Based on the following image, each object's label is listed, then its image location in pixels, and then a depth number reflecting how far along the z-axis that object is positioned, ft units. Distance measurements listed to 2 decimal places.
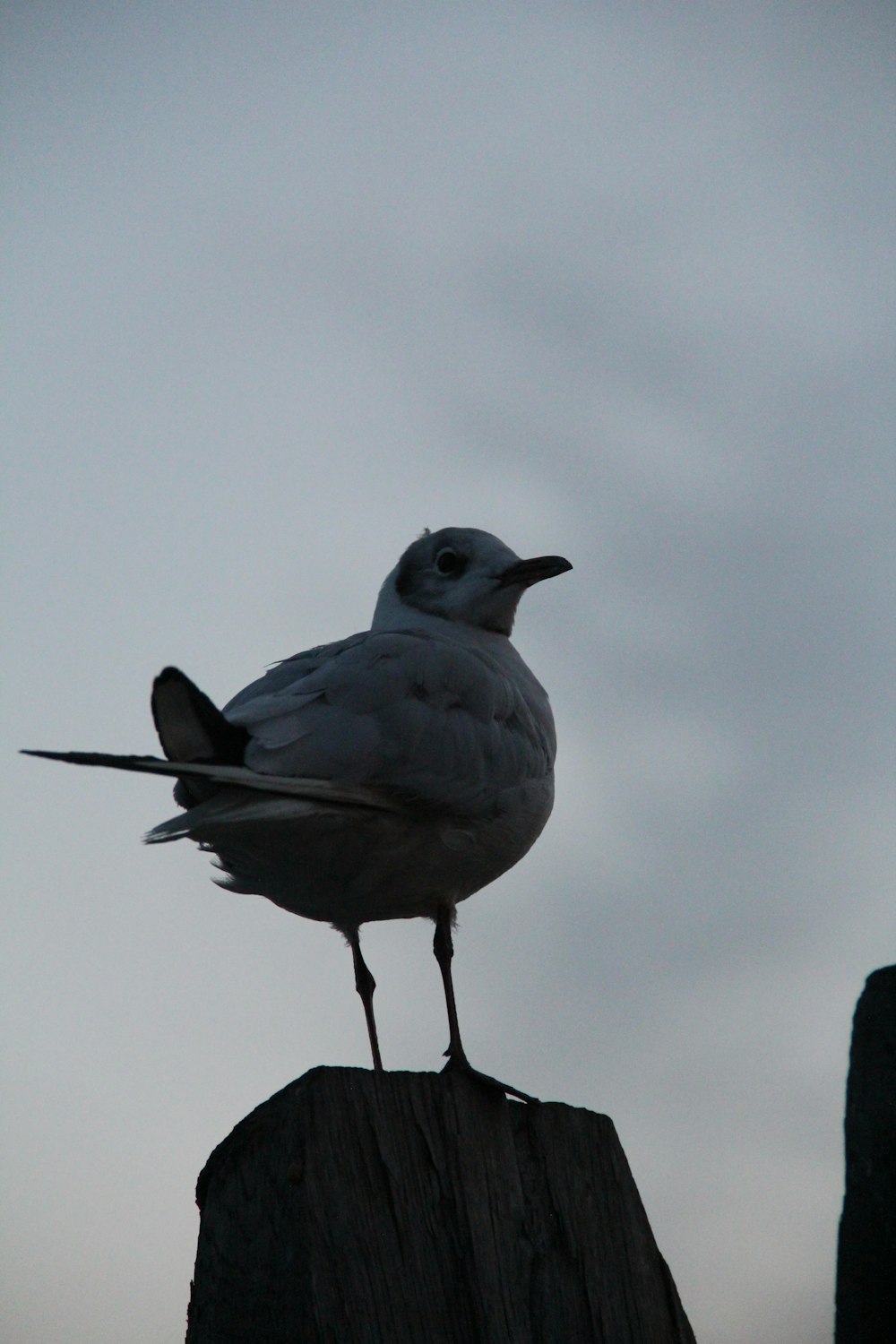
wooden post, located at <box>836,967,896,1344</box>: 20.44
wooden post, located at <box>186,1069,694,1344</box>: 18.61
